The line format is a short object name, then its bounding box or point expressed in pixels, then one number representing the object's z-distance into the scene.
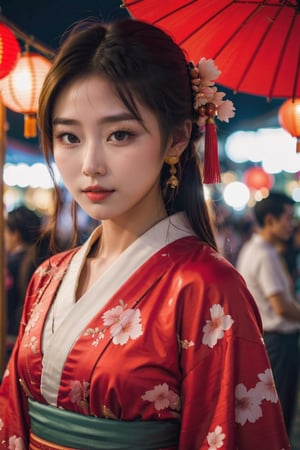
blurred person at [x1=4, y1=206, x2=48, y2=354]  5.70
